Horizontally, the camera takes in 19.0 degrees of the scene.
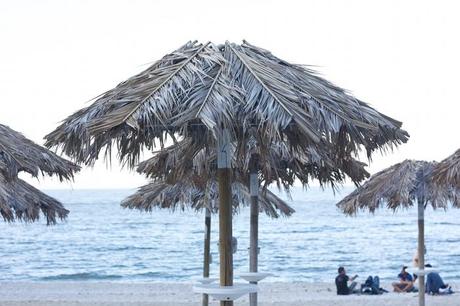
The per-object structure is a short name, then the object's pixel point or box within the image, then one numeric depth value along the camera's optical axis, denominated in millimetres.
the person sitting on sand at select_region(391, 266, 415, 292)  27179
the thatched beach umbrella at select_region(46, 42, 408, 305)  8584
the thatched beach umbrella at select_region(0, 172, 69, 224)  12984
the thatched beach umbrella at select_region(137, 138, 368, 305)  12784
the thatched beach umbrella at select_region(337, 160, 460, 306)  17225
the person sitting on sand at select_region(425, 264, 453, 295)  25211
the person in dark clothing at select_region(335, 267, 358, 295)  26441
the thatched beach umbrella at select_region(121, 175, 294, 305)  17694
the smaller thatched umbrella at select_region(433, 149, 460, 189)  13690
